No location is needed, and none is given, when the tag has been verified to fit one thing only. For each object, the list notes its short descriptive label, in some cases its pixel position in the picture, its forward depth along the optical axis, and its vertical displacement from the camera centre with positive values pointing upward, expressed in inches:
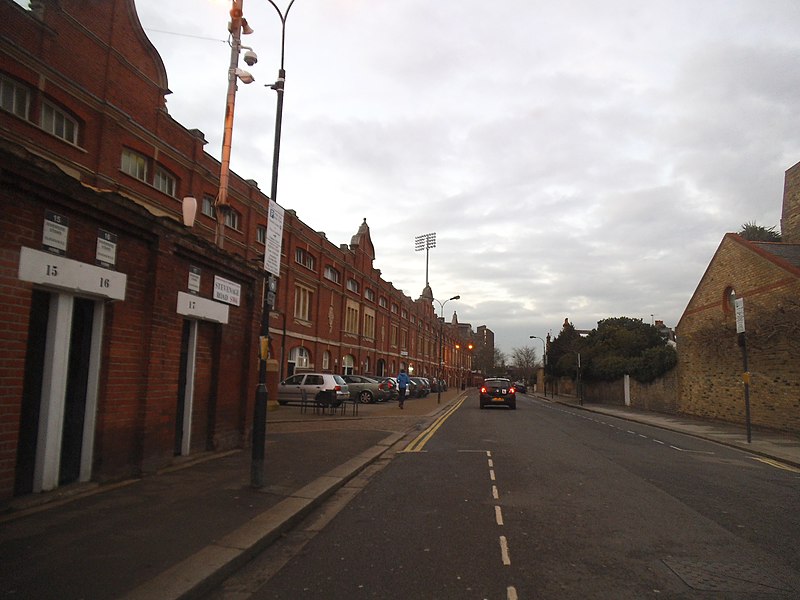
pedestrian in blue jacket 1043.3 -39.0
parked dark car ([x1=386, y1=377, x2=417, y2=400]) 1537.6 -71.5
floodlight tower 2864.2 +632.3
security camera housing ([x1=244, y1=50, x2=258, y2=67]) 544.4 +291.6
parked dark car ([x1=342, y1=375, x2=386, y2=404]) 1230.3 -58.3
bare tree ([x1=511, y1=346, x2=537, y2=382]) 5482.3 +88.0
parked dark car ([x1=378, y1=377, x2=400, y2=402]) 1278.3 -56.3
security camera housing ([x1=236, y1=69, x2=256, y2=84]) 550.0 +276.1
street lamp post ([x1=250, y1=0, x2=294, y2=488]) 299.4 -27.9
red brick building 242.8 +39.5
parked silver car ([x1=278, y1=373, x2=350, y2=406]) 960.9 -48.0
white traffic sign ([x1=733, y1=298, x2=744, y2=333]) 677.3 +75.6
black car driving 1187.3 -55.9
